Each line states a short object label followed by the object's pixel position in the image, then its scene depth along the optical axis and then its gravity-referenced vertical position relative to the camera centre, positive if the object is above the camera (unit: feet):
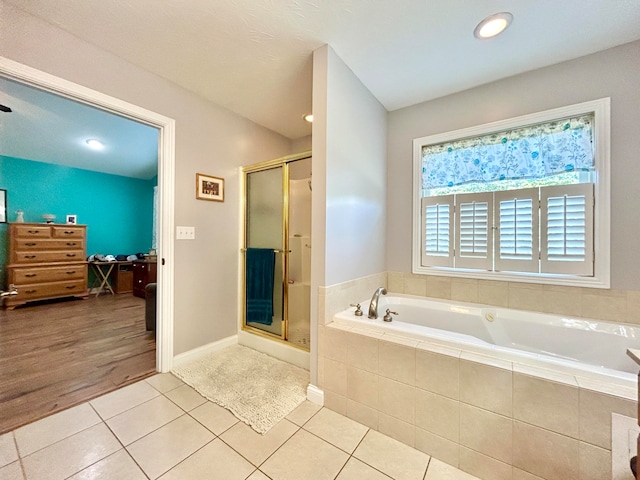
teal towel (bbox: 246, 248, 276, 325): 7.95 -1.51
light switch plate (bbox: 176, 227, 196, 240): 6.81 +0.18
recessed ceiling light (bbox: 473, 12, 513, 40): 4.60 +4.35
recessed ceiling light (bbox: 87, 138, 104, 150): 11.80 +4.82
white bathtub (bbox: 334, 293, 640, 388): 3.69 -1.99
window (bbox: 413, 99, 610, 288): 5.57 +1.14
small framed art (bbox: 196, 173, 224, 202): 7.29 +1.63
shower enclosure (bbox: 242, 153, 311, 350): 7.66 -0.32
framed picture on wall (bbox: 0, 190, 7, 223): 12.73 +1.68
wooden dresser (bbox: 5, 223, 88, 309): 12.21 -1.29
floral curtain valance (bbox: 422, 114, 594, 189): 5.78 +2.40
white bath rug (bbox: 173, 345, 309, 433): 5.01 -3.60
